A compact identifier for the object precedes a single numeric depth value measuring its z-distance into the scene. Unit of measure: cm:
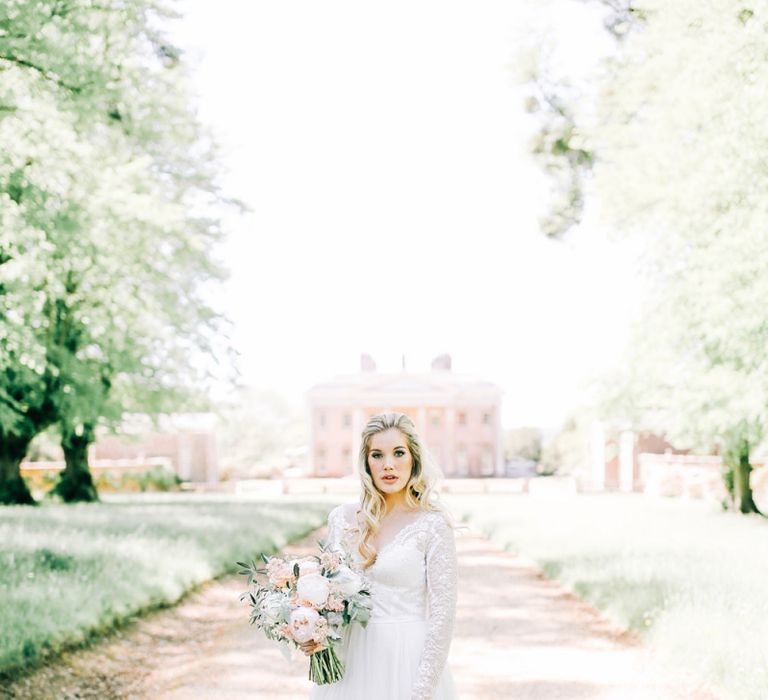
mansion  7356
